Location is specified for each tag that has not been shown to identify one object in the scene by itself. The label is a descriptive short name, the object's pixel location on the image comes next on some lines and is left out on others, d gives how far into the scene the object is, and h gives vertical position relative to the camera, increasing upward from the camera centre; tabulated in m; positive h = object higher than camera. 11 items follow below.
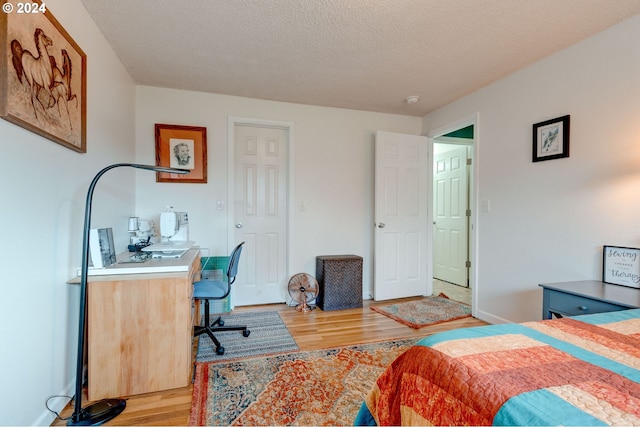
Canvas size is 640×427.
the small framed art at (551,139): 2.26 +0.62
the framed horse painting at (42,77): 1.18 +0.63
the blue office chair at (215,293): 2.24 -0.60
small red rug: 2.96 -1.03
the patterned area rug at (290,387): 1.57 -1.05
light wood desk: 1.70 -0.70
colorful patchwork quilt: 0.68 -0.43
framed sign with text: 1.85 -0.30
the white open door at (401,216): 3.59 +0.00
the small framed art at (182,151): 3.06 +0.65
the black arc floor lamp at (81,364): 1.47 -0.75
